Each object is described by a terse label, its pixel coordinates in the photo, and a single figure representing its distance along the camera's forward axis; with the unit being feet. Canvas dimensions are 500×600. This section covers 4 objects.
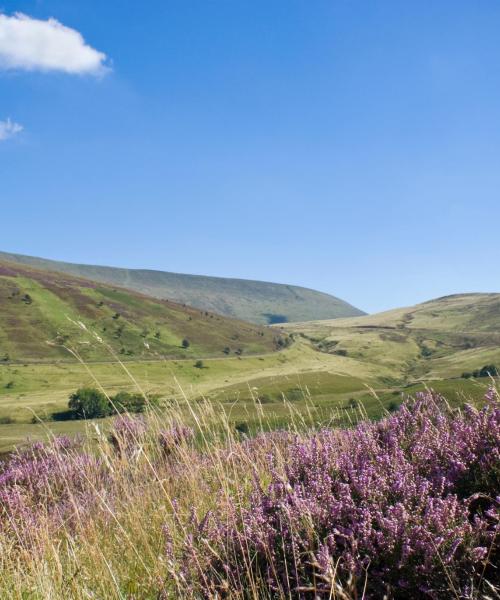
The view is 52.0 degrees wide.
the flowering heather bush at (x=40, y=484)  20.98
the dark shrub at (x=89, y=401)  246.12
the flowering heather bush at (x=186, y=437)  33.17
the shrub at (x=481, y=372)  309.12
